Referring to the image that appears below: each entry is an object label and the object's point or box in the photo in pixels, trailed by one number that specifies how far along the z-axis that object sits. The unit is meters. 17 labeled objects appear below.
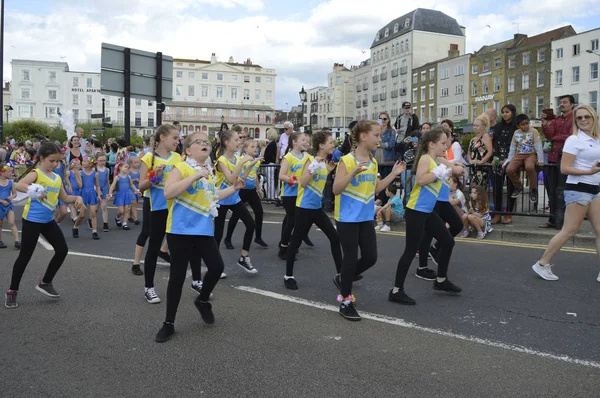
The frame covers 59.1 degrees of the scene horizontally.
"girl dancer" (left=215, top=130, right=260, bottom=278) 7.27
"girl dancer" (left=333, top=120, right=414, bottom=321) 5.23
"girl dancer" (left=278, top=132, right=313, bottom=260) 7.52
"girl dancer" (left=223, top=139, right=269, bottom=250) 8.49
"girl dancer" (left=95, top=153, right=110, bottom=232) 12.41
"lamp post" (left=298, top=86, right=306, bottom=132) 35.00
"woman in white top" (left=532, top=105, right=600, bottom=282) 6.16
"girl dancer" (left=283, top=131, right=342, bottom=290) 6.40
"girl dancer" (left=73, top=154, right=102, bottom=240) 11.50
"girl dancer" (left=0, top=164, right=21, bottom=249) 9.84
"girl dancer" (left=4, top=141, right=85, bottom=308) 5.83
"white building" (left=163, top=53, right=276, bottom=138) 119.31
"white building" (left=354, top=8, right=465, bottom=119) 83.06
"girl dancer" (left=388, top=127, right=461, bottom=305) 5.66
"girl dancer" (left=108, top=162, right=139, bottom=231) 12.05
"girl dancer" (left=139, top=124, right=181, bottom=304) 5.89
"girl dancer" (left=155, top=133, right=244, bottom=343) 4.66
